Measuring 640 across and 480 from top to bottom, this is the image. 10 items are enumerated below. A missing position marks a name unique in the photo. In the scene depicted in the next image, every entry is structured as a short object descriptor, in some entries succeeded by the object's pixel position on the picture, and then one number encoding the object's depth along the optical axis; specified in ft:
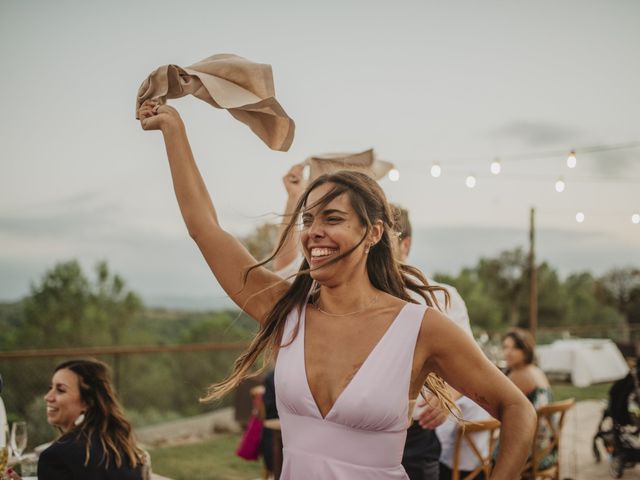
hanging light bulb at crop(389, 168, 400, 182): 27.87
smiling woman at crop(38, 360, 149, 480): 8.28
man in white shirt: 8.25
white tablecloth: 42.78
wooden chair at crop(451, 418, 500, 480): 11.05
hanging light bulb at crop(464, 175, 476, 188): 30.89
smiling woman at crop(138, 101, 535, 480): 4.84
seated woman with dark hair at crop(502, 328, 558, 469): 15.71
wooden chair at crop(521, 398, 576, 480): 13.29
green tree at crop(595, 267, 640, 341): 82.23
